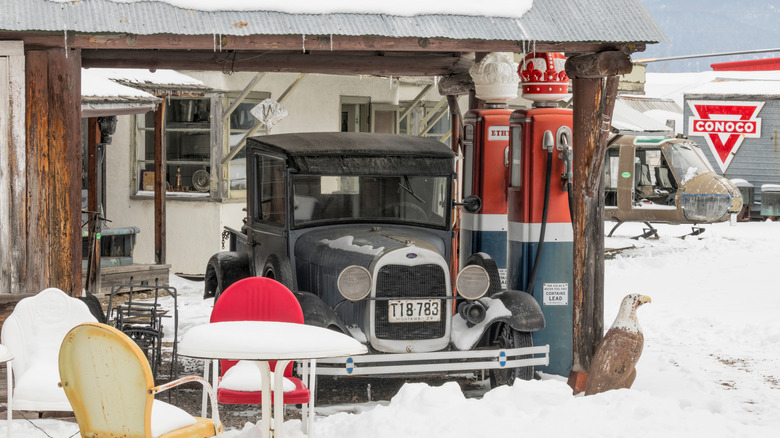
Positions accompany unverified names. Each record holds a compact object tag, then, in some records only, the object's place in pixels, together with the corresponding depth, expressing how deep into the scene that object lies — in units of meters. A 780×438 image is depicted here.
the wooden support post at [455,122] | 10.97
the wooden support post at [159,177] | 14.19
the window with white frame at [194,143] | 15.30
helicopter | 20.11
